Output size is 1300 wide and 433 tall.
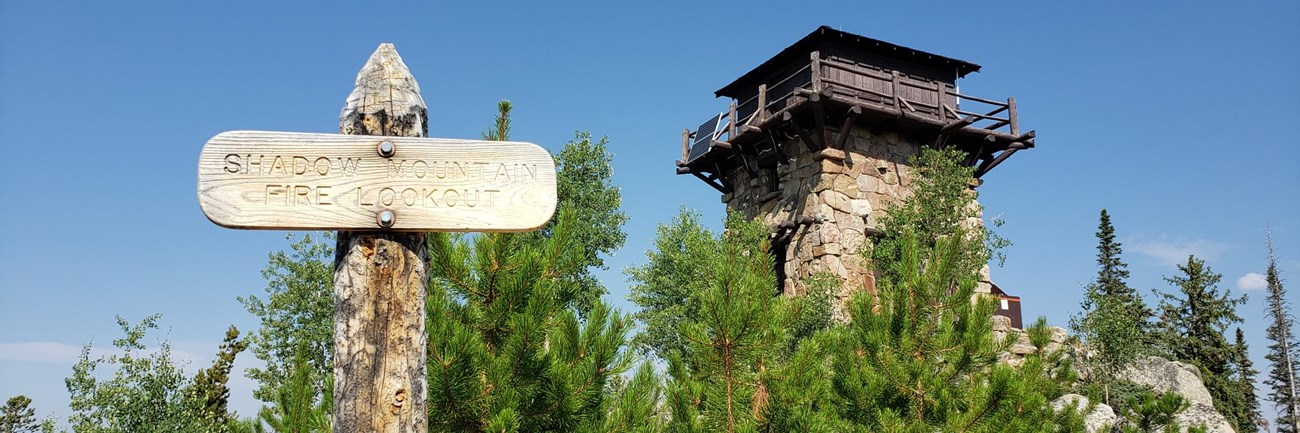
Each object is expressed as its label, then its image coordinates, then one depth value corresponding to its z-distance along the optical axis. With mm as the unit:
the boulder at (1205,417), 17433
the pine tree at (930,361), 5602
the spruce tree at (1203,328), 27266
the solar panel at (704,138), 19781
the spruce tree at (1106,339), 15891
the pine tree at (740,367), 4750
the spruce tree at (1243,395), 26281
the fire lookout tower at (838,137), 16656
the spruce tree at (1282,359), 29688
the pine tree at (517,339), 4242
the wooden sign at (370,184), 3104
